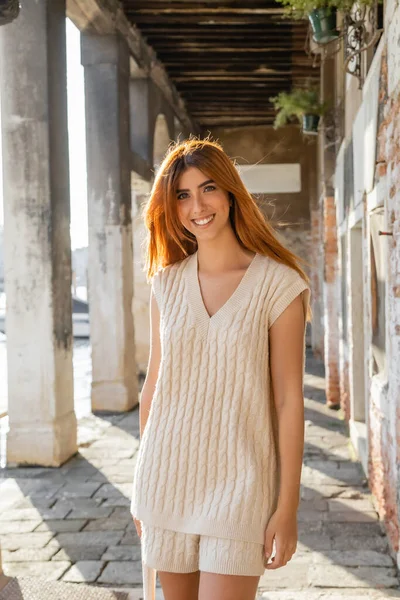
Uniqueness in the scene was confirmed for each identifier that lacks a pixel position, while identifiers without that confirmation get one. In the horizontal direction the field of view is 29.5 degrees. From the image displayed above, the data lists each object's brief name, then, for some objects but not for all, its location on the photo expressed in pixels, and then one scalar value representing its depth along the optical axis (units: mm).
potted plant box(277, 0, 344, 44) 5891
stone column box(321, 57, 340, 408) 9289
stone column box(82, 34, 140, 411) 8891
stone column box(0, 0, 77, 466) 6371
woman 1944
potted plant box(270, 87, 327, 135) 9391
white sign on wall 15453
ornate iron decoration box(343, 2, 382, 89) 4822
